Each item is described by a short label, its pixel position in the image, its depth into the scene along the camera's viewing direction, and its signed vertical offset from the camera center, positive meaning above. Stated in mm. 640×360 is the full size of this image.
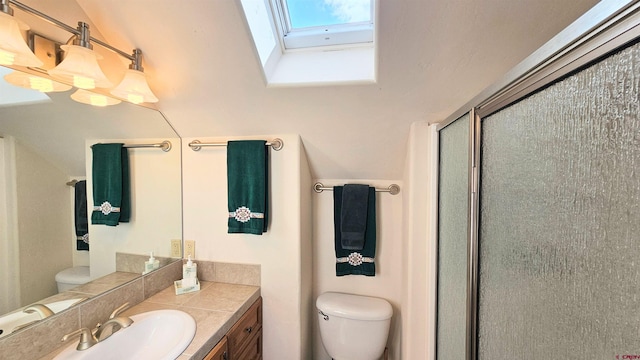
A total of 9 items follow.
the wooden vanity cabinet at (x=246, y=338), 1188 -891
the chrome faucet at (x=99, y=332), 958 -654
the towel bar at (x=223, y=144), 1522 +182
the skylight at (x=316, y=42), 1178 +670
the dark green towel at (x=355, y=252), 1750 -568
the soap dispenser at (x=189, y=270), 1507 -603
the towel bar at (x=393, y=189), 1726 -114
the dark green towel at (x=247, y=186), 1498 -82
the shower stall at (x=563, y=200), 332 -49
